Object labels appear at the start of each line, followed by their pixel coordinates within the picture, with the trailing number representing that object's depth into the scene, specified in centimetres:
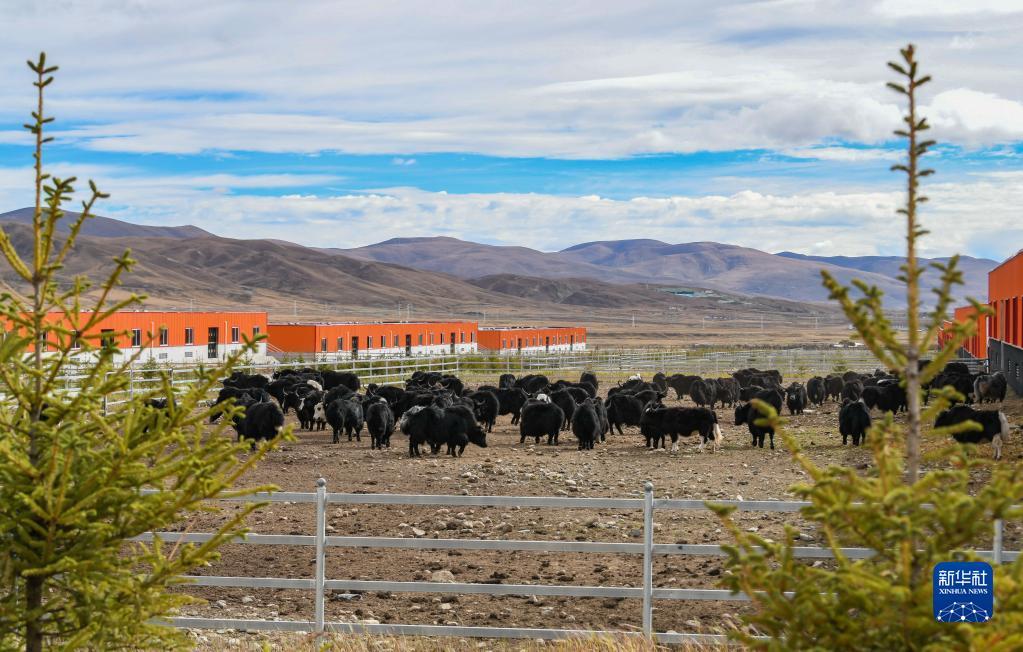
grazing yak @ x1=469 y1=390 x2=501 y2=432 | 2833
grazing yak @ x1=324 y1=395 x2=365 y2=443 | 2573
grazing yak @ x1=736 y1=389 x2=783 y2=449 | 2391
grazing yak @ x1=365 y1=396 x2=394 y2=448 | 2423
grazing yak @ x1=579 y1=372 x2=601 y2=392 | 3984
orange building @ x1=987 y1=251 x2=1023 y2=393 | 3634
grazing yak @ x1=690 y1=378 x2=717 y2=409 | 3622
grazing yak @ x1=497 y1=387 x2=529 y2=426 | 3038
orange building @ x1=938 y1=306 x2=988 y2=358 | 5149
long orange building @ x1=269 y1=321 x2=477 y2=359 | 6378
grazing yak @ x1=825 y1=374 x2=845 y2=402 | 3769
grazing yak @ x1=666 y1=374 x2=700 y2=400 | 4069
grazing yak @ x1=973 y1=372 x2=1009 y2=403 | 3316
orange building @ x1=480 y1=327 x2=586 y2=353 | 8338
